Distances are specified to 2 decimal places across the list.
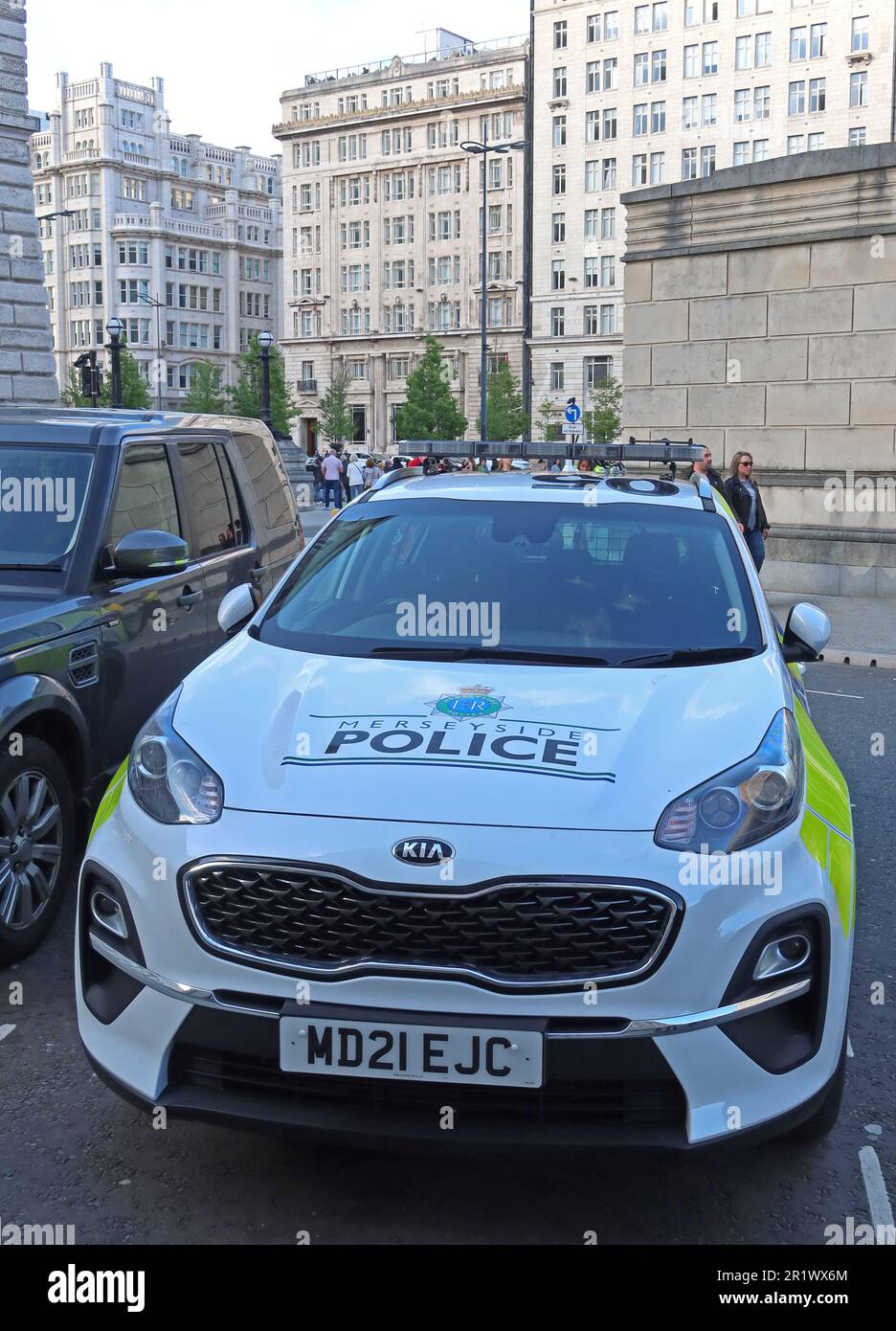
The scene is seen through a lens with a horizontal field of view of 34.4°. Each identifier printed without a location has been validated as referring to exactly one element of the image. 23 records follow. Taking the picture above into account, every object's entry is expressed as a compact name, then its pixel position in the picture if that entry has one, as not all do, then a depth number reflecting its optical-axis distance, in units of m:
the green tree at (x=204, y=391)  106.62
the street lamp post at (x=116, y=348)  32.50
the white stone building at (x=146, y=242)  120.94
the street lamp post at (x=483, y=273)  51.05
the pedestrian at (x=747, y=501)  16.09
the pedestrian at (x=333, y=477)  39.12
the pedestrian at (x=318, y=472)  50.50
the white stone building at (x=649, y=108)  79.56
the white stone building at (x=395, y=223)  98.19
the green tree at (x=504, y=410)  83.31
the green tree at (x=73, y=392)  91.95
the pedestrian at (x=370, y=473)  45.24
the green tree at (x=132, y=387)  94.88
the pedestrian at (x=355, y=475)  40.00
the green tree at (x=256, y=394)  95.81
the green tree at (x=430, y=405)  88.50
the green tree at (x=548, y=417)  88.75
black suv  4.93
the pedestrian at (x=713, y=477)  13.10
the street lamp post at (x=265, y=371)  33.78
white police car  2.95
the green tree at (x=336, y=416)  102.44
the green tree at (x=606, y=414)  80.19
